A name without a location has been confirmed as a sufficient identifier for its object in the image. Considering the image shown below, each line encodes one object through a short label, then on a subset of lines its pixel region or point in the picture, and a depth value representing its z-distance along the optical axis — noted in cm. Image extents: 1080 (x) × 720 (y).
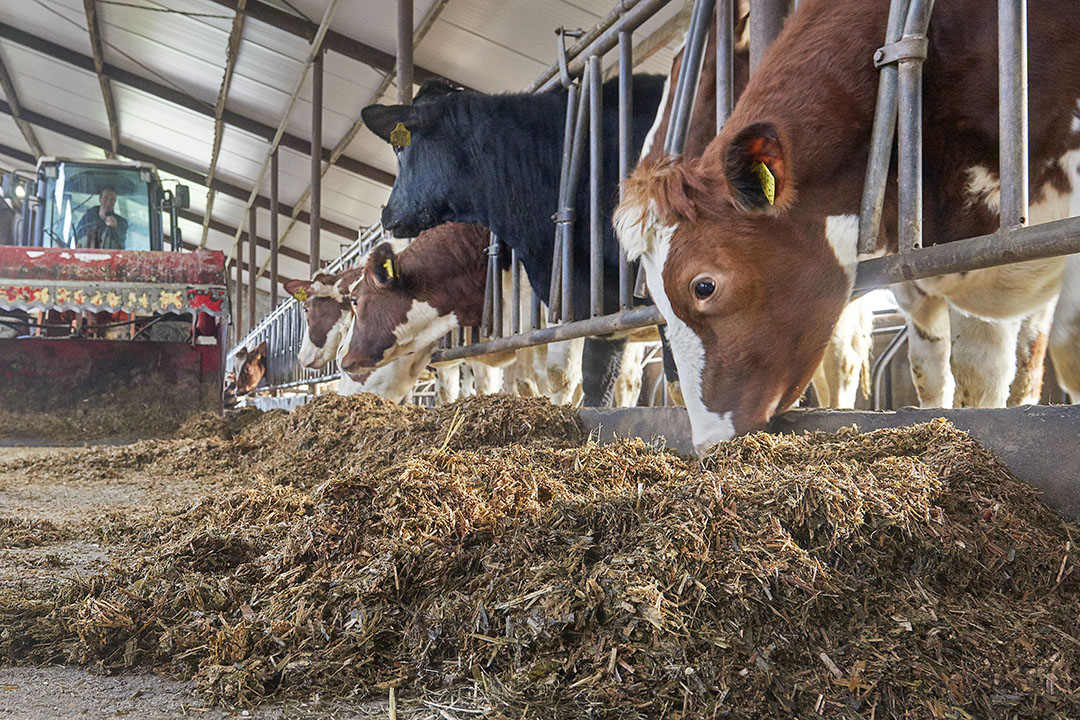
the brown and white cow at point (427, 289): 525
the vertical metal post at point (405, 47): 696
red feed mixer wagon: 616
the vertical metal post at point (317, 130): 988
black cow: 391
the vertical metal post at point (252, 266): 1783
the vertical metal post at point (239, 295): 1959
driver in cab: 884
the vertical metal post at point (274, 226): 1364
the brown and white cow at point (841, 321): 290
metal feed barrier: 163
